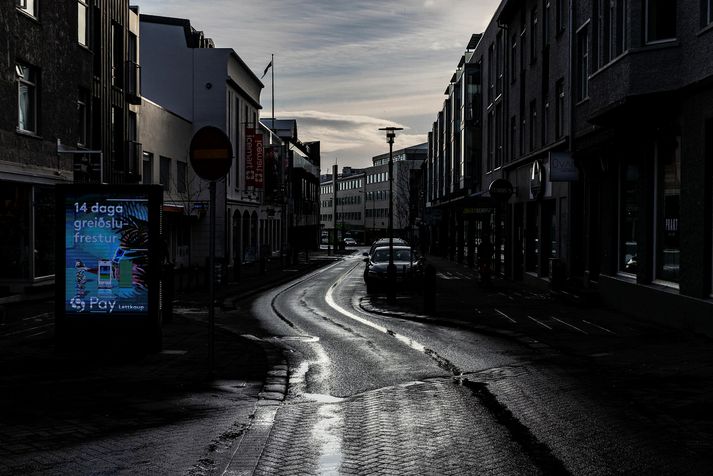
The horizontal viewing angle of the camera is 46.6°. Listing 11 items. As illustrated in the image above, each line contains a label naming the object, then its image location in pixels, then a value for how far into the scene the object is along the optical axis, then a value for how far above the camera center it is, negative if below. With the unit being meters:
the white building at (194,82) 44.66 +8.30
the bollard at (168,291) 16.61 -1.19
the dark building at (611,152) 14.73 +2.05
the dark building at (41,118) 20.45 +3.20
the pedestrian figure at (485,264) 28.73 -1.03
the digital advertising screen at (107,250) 11.42 -0.23
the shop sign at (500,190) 27.80 +1.51
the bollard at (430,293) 19.25 -1.37
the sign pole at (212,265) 9.41 -0.37
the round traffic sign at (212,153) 9.71 +0.95
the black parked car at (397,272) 27.98 -1.28
